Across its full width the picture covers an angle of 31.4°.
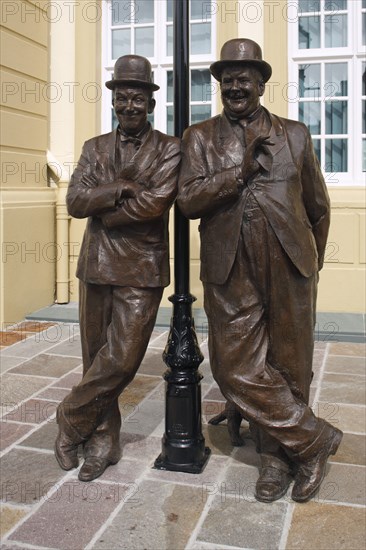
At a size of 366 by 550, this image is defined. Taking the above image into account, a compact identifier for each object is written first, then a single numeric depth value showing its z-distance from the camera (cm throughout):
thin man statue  351
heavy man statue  336
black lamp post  386
